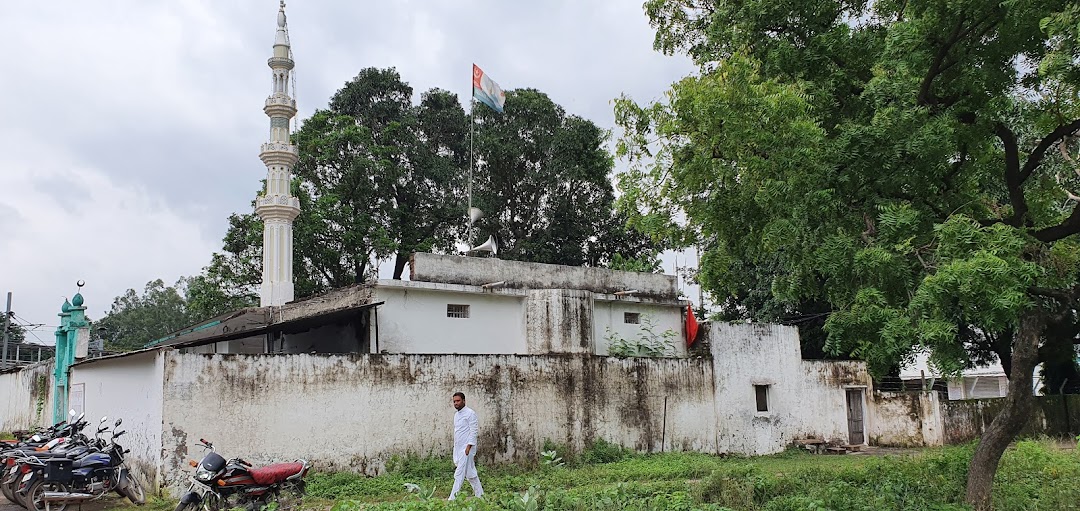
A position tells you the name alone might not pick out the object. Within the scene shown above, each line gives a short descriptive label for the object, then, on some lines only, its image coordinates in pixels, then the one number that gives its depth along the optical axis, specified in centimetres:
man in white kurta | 982
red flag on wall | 1753
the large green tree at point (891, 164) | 747
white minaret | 2264
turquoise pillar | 1700
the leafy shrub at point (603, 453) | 1421
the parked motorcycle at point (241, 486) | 869
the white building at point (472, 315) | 1480
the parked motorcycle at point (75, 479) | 962
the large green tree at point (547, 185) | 3219
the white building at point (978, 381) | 3256
